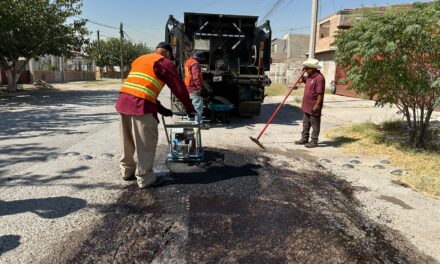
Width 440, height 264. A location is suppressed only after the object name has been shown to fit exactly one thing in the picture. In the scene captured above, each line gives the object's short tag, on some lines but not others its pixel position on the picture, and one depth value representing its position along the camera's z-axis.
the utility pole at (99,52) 58.71
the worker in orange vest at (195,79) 8.68
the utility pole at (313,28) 14.67
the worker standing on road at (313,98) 7.56
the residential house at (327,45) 23.58
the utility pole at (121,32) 51.75
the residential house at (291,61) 34.88
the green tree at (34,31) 18.27
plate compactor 5.77
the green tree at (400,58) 6.28
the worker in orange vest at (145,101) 4.61
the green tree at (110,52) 60.97
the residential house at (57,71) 31.41
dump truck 10.27
